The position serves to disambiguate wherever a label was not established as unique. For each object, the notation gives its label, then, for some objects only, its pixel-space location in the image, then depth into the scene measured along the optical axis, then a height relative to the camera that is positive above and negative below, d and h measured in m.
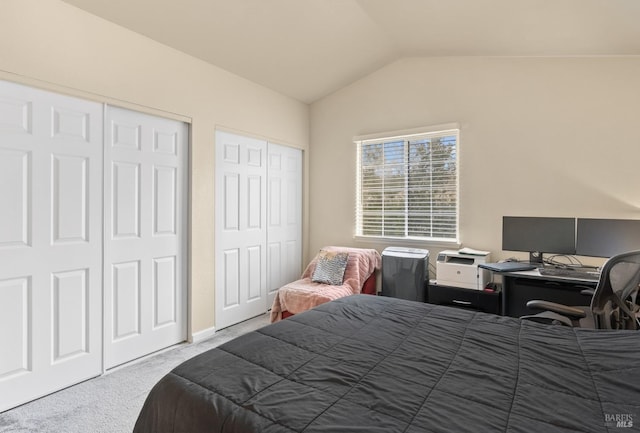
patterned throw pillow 3.75 -0.58
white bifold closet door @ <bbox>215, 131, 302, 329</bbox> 3.64 -0.09
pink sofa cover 3.38 -0.73
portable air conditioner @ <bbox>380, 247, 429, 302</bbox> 3.61 -0.61
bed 1.01 -0.57
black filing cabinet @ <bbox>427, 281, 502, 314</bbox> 3.24 -0.78
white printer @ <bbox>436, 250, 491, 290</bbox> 3.29 -0.52
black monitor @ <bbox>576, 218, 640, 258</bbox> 2.78 -0.16
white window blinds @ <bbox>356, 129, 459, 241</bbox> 3.88 +0.35
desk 2.78 -0.62
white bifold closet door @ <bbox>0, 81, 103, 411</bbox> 2.21 -0.19
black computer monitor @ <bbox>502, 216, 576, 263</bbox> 3.07 -0.17
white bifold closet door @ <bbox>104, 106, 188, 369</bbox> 2.73 -0.16
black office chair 1.96 -0.53
